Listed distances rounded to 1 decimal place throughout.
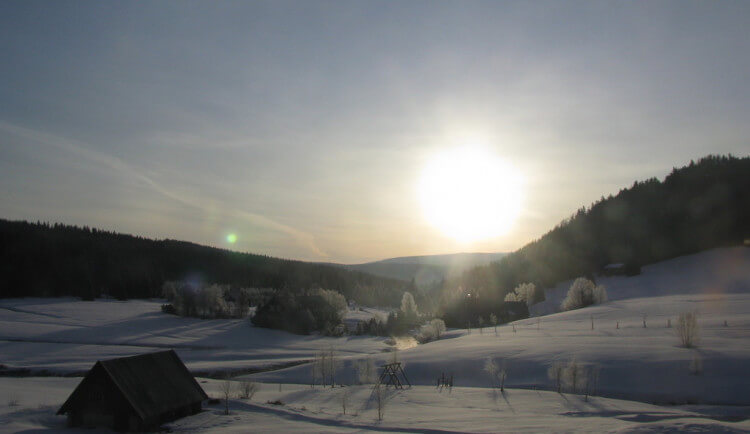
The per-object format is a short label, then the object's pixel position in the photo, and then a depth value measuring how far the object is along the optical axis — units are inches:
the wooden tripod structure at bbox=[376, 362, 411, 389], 1569.9
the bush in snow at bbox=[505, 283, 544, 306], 4170.8
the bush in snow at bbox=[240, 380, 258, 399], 1363.2
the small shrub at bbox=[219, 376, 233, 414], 1206.9
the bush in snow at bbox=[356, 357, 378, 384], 1660.9
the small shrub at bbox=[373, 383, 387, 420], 1099.5
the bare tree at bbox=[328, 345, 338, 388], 1773.1
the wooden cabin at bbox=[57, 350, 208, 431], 1048.8
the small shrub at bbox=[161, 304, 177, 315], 4156.0
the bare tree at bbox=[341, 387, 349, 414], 1194.6
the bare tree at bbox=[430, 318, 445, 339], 2864.2
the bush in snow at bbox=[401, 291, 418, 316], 4133.9
